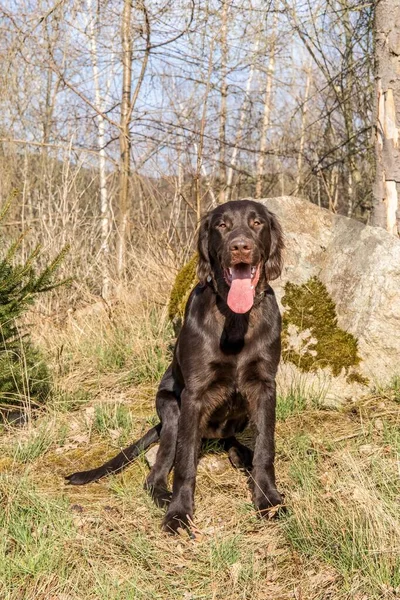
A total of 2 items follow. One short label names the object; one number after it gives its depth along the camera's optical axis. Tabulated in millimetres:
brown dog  3068
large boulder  4055
